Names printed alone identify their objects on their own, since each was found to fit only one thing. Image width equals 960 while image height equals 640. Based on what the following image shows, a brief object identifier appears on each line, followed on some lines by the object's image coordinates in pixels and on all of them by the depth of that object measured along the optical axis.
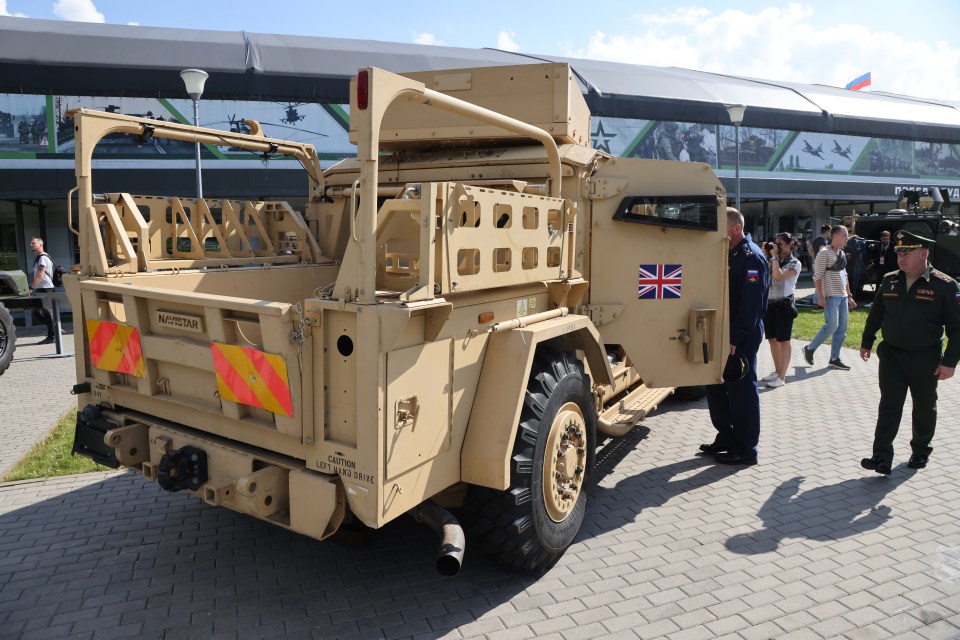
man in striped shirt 9.02
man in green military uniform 4.95
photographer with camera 7.91
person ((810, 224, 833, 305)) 9.34
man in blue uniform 5.30
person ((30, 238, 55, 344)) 10.78
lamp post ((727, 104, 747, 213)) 14.58
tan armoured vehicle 2.93
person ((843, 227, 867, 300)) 15.44
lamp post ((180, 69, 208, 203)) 9.84
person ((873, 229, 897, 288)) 16.06
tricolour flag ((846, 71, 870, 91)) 39.38
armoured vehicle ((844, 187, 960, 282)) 15.24
